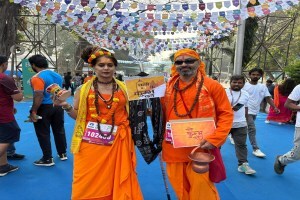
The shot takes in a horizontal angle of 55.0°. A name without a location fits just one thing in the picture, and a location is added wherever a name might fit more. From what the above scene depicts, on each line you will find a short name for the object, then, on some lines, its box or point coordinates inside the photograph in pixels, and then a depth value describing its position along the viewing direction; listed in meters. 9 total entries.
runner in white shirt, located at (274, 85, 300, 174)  3.55
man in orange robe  2.32
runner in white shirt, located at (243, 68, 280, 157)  4.96
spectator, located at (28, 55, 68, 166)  3.94
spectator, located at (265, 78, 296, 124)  8.62
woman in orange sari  2.41
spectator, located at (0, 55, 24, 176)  3.57
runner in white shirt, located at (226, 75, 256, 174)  4.10
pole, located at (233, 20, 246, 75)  8.23
